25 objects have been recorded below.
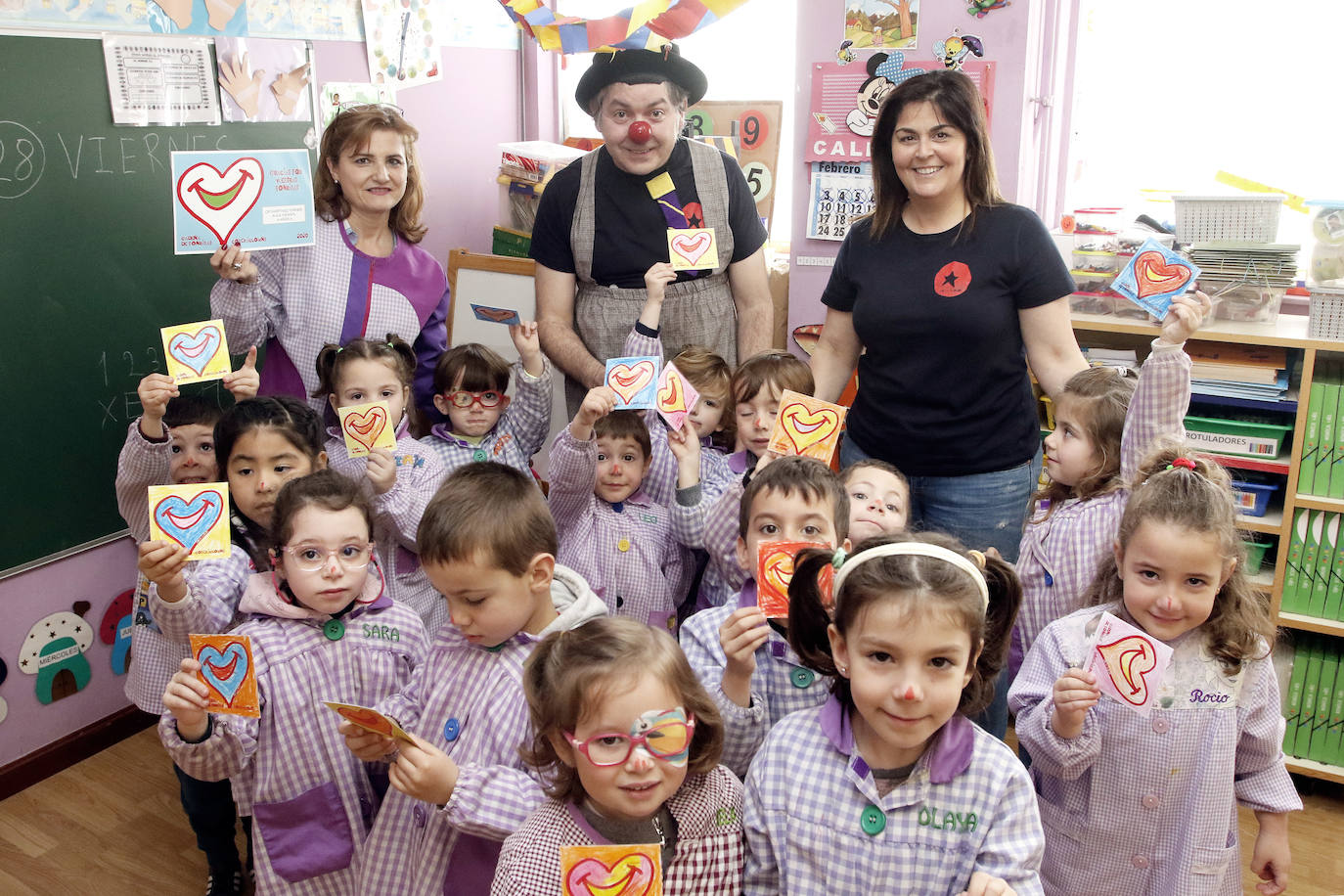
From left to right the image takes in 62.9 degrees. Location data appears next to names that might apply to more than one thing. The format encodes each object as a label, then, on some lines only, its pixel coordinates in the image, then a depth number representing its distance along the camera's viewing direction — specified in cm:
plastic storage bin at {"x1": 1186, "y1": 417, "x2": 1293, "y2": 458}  315
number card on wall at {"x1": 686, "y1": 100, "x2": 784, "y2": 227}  445
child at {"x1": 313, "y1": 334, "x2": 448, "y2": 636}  251
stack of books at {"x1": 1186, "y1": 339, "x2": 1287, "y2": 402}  314
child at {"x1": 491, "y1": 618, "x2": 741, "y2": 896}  146
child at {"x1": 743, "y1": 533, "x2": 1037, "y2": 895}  145
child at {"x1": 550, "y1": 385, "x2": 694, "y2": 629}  268
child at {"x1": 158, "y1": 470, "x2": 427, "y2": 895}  201
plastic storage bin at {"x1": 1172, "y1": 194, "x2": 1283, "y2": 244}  314
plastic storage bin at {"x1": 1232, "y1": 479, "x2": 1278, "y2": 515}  319
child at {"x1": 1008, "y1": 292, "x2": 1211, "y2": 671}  221
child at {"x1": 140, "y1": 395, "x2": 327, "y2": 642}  220
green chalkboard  290
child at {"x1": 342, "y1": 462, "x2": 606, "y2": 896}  180
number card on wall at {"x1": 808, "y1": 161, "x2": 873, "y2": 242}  402
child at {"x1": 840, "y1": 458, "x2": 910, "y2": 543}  226
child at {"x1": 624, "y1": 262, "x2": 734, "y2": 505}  276
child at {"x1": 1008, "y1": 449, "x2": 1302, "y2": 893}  184
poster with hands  340
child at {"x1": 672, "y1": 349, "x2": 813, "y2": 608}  248
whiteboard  431
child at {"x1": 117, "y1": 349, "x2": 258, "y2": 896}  246
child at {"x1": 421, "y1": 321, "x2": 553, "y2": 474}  283
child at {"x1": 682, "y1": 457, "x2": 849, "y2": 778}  169
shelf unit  305
